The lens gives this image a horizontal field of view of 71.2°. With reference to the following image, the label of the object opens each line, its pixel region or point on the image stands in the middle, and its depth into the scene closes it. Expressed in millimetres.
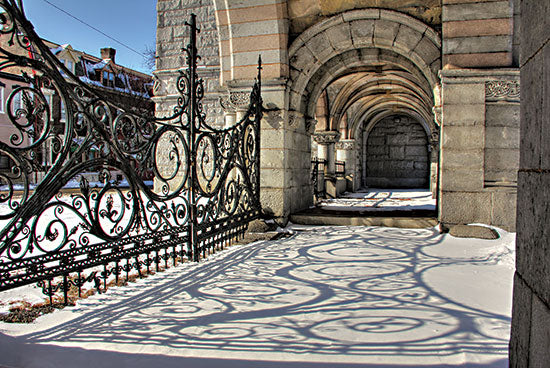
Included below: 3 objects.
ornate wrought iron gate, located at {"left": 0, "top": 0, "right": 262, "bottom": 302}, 2627
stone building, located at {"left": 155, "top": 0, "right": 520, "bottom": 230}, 5539
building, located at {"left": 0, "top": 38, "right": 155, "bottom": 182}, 20641
